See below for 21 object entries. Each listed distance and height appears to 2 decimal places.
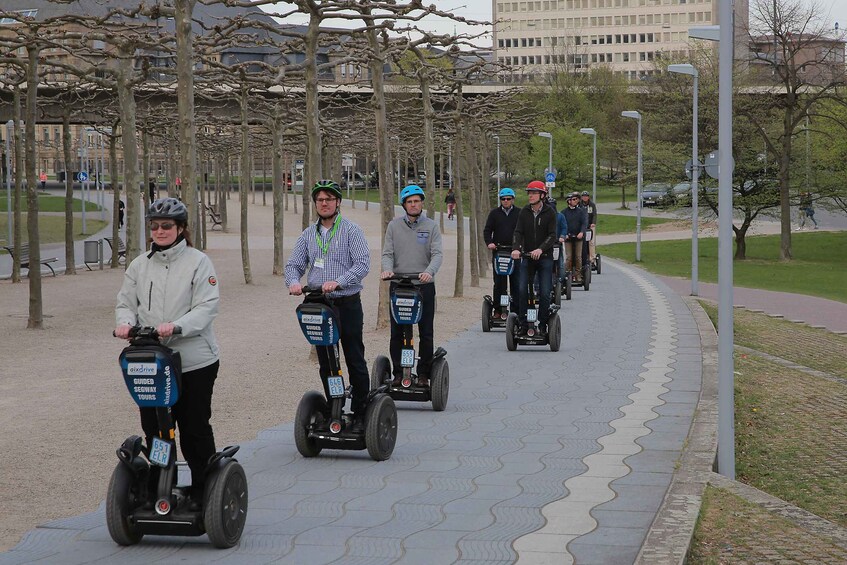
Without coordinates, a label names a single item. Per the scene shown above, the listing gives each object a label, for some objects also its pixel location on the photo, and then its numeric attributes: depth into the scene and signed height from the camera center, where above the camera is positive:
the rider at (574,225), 26.96 -0.93
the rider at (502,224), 17.50 -0.57
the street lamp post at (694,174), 30.06 +0.15
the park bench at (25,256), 32.45 -1.80
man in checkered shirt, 8.42 -0.54
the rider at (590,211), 27.72 -0.69
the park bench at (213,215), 63.65 -1.45
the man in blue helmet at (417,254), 10.52 -0.59
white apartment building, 157.25 +19.42
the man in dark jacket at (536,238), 15.38 -0.68
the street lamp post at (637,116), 45.78 +2.38
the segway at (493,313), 18.47 -1.91
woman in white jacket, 6.10 -0.57
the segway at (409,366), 9.93 -1.51
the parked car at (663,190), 52.69 -0.42
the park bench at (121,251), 38.97 -2.00
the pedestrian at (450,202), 74.31 -1.10
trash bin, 36.66 -1.85
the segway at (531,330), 15.95 -1.87
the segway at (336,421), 8.33 -1.58
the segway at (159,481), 5.85 -1.42
